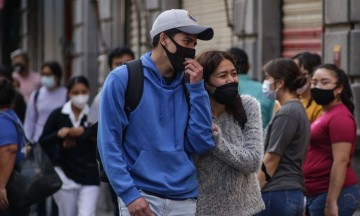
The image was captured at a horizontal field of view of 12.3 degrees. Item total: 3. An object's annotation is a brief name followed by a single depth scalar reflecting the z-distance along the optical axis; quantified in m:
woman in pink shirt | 11.45
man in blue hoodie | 8.52
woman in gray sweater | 9.05
